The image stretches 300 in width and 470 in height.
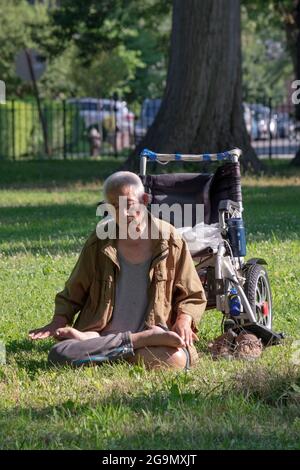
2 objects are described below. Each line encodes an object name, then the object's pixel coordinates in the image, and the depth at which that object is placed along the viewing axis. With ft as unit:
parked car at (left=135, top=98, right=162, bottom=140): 125.18
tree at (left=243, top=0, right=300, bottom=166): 95.86
